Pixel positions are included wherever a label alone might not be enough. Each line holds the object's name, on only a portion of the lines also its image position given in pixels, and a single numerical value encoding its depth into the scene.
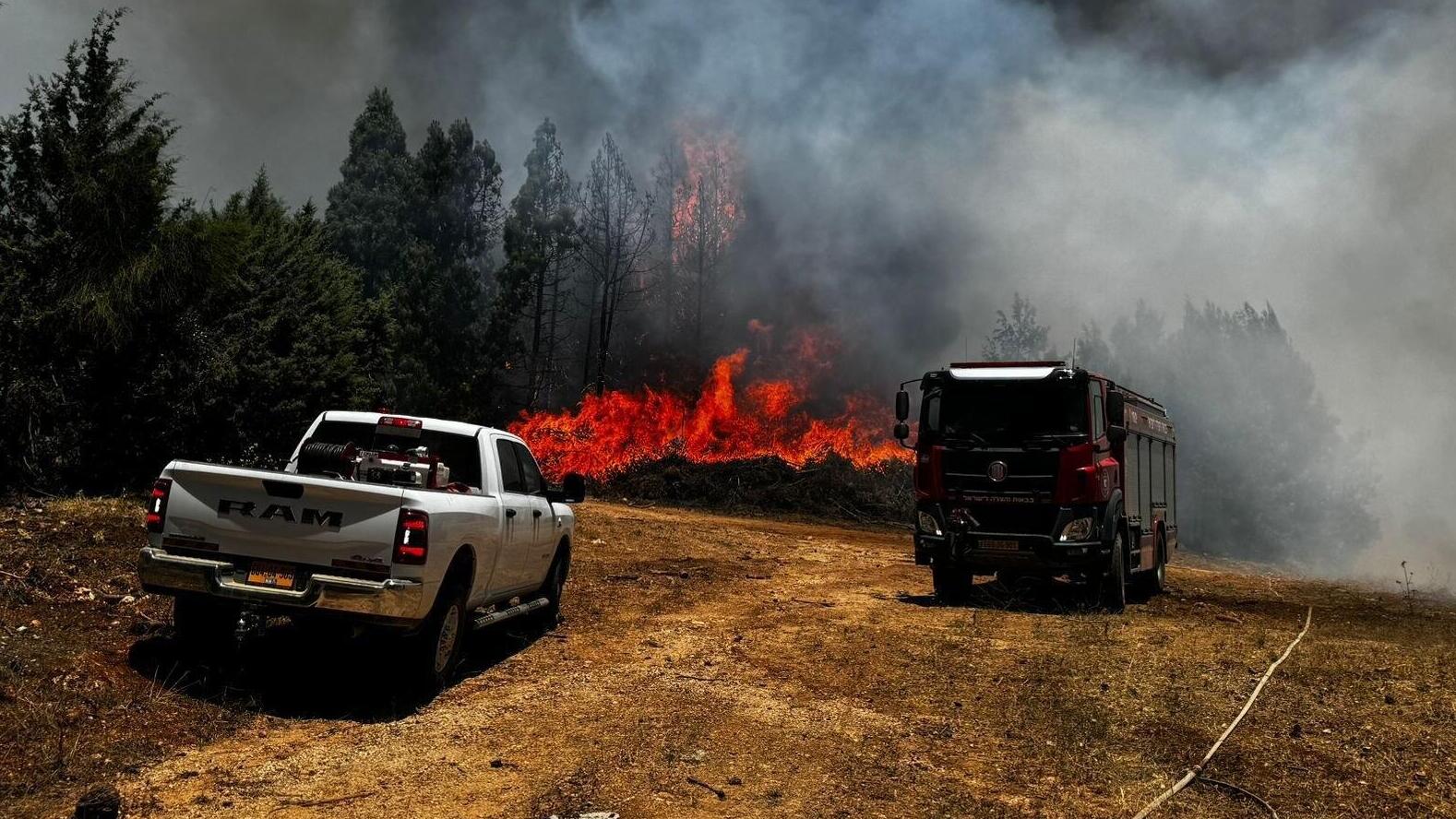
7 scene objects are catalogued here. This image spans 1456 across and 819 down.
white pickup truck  6.23
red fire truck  11.97
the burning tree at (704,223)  52.31
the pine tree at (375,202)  45.50
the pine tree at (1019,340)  57.53
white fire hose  5.13
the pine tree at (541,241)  46.62
